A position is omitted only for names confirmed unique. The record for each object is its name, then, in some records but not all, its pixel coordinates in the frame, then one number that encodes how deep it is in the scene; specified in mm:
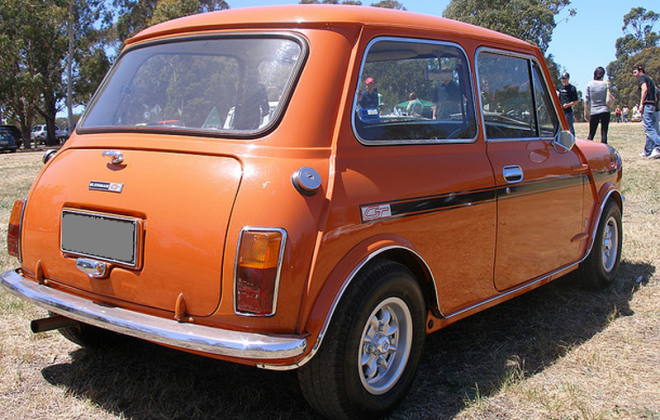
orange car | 2408
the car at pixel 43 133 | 44219
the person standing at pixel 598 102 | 11570
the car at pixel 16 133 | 32516
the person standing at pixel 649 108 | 11664
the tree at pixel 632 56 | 72500
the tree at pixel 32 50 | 36594
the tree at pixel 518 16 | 45438
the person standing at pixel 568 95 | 10789
